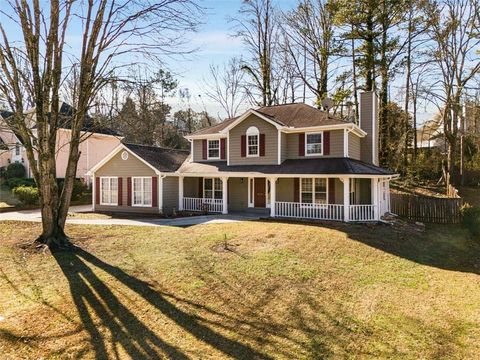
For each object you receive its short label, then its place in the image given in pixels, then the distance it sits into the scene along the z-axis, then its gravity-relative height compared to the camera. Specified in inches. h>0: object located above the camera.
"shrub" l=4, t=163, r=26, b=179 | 1244.5 +57.2
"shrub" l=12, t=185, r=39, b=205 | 952.3 -21.8
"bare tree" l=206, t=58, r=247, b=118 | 1527.3 +453.4
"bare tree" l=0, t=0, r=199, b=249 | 465.1 +139.4
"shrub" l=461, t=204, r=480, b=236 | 636.7 -69.2
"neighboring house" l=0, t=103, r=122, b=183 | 1262.3 +133.1
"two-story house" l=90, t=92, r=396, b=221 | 709.9 +30.4
